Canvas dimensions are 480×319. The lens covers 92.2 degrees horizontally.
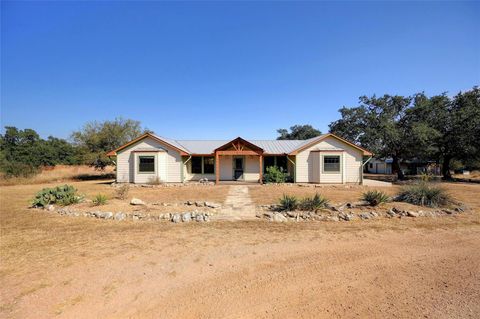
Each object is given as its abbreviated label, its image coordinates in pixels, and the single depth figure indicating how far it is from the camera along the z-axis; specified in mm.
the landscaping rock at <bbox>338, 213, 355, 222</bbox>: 8062
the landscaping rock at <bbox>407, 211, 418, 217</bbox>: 8477
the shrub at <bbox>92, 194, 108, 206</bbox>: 9844
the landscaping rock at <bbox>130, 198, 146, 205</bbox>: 10161
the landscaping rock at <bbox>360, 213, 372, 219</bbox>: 8250
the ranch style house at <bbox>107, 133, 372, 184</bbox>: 19359
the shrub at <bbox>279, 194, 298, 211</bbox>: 9039
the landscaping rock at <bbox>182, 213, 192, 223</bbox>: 7994
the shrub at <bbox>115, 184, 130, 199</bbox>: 11492
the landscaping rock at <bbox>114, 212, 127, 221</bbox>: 8267
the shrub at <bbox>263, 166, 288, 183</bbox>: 19812
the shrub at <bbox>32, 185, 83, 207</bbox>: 10156
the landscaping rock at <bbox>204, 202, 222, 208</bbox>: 10183
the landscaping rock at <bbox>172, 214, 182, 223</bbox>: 7922
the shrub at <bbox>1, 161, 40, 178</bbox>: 22031
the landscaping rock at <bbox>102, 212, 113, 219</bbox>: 8415
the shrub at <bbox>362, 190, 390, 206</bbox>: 9584
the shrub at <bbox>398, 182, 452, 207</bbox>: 9727
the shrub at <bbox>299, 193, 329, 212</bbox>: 8805
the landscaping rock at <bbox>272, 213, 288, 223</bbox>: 7991
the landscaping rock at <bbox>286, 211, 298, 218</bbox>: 8273
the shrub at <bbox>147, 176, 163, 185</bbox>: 19094
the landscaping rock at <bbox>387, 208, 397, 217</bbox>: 8508
